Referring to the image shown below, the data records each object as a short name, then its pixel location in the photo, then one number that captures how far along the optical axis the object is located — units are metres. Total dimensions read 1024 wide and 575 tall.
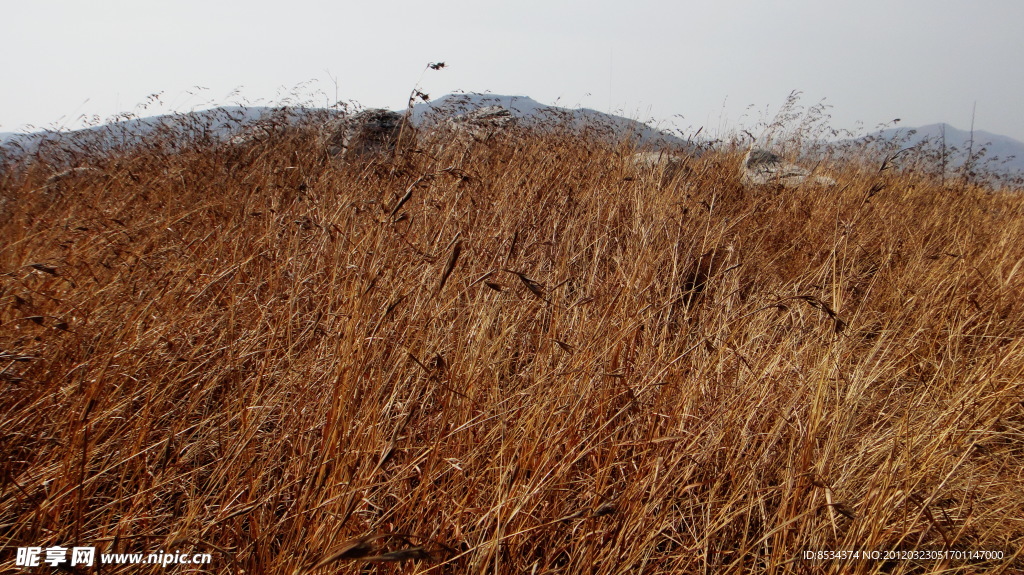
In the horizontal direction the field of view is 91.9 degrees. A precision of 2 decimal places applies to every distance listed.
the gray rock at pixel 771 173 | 4.77
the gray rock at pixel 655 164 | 4.10
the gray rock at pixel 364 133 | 4.89
